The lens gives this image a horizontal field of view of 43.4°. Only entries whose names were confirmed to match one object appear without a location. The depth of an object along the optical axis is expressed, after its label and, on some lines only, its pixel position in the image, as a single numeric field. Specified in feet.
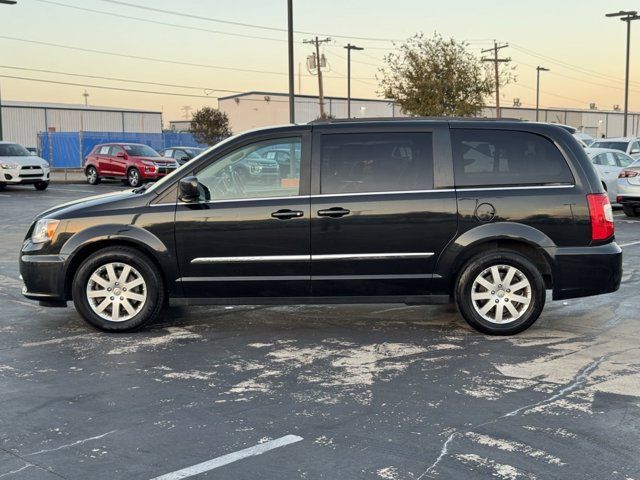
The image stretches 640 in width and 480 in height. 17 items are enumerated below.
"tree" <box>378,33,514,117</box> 138.10
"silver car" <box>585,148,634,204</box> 66.49
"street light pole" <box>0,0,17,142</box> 101.39
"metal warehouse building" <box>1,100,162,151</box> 210.18
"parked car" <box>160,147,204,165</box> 114.01
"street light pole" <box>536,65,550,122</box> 247.91
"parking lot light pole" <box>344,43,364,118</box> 194.29
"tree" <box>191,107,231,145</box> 210.79
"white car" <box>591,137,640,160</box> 83.10
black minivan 23.04
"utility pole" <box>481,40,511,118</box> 177.78
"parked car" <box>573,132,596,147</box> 119.94
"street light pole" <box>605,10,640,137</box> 143.74
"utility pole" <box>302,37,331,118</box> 172.96
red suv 101.96
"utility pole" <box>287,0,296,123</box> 78.89
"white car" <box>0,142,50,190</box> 90.74
